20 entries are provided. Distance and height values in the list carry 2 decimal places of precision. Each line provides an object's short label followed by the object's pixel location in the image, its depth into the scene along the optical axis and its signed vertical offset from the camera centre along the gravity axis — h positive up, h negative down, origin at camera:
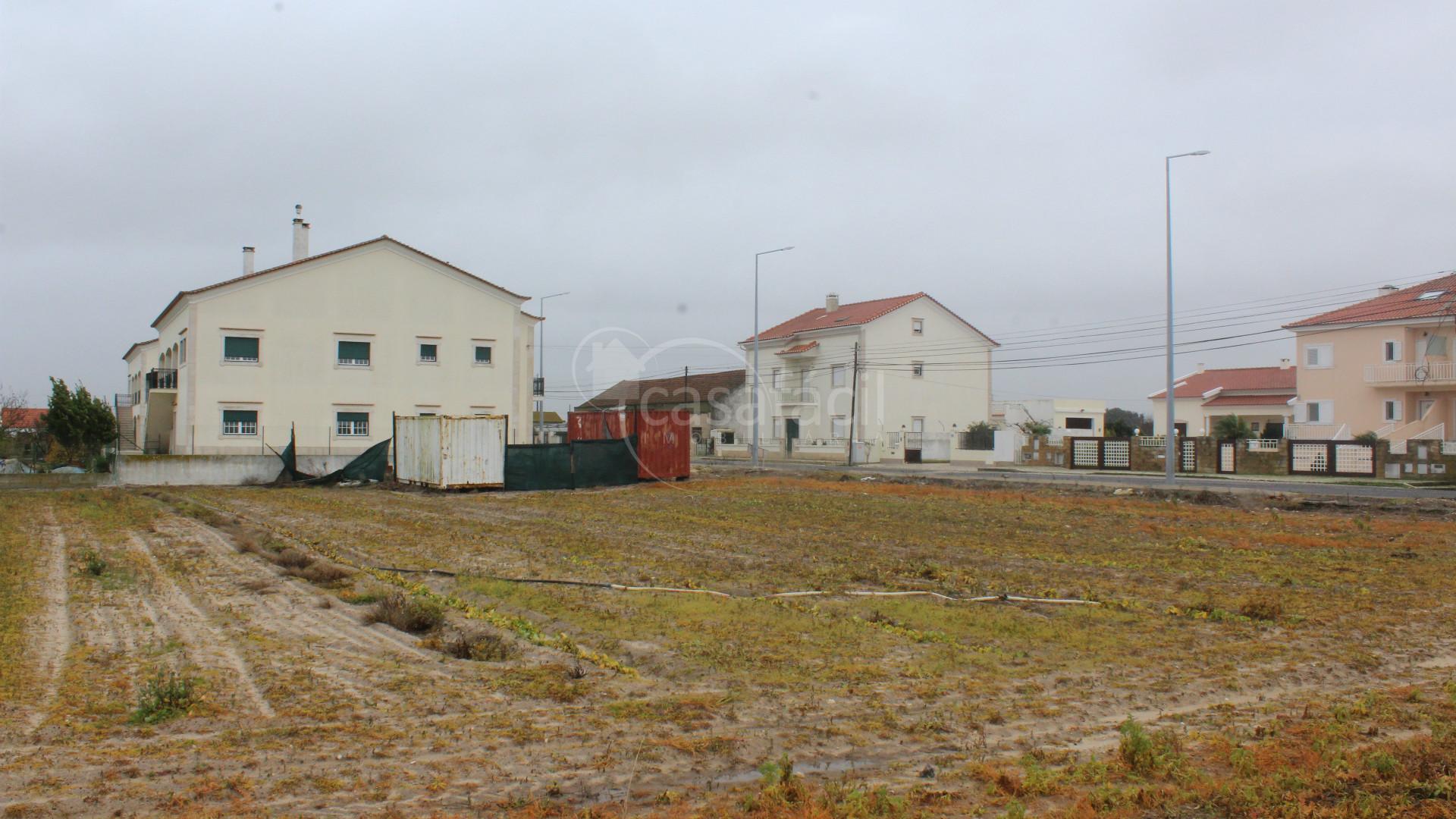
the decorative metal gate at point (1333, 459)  35.19 -0.70
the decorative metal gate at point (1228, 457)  38.34 -0.73
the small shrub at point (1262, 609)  9.07 -1.56
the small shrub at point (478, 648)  7.39 -1.63
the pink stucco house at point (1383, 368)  42.00 +3.09
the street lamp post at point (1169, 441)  29.94 -0.09
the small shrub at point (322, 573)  10.93 -1.58
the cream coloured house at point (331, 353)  35.97 +2.98
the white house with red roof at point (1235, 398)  58.59 +2.46
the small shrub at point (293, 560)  12.04 -1.58
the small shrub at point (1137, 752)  4.89 -1.55
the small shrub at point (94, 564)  11.27 -1.56
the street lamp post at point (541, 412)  47.51 +0.98
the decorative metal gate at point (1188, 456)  39.66 -0.70
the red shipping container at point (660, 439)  31.05 -0.17
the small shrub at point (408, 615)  8.48 -1.58
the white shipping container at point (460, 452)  27.39 -0.55
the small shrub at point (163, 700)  5.59 -1.55
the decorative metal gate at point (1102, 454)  42.25 -0.72
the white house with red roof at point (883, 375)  59.25 +3.75
